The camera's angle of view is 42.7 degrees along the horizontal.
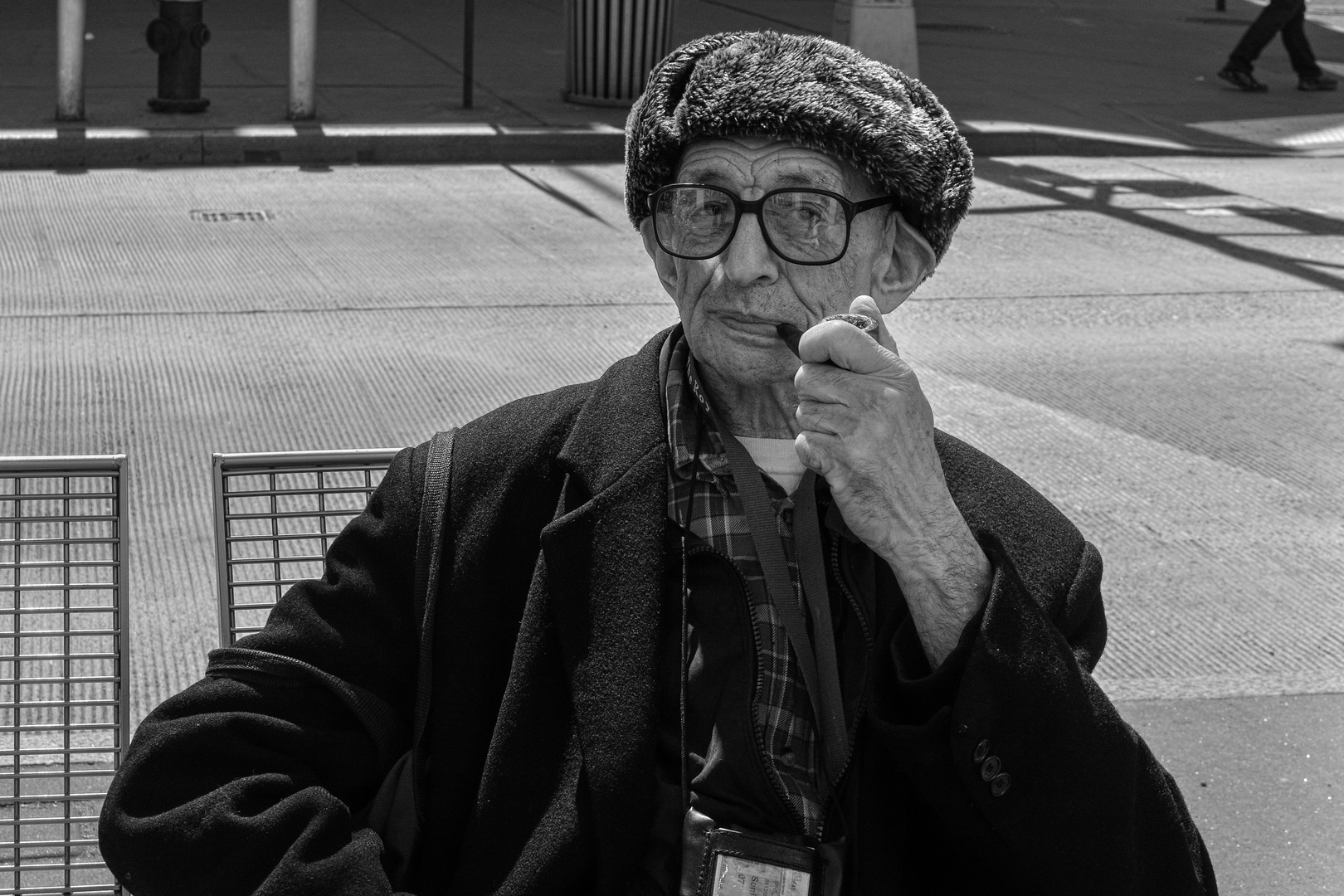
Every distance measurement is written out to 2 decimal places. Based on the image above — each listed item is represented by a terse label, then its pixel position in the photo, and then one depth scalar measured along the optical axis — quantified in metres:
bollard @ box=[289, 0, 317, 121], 12.43
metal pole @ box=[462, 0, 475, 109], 12.89
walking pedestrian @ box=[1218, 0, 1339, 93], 16.16
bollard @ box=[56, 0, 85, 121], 11.91
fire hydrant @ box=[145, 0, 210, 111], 12.29
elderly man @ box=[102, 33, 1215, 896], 2.07
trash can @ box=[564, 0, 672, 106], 13.66
